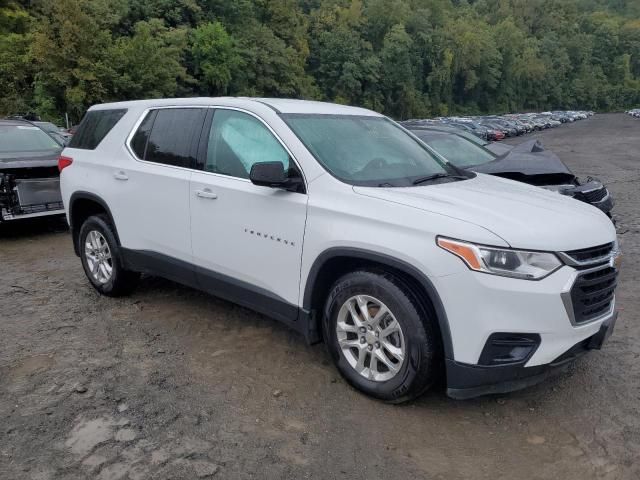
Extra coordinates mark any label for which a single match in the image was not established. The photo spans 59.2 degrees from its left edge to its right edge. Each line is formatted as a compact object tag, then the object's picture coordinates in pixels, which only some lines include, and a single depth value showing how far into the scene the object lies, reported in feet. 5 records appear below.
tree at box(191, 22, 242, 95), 177.88
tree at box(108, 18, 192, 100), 134.82
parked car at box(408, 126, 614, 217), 21.21
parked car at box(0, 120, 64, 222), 23.93
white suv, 9.52
